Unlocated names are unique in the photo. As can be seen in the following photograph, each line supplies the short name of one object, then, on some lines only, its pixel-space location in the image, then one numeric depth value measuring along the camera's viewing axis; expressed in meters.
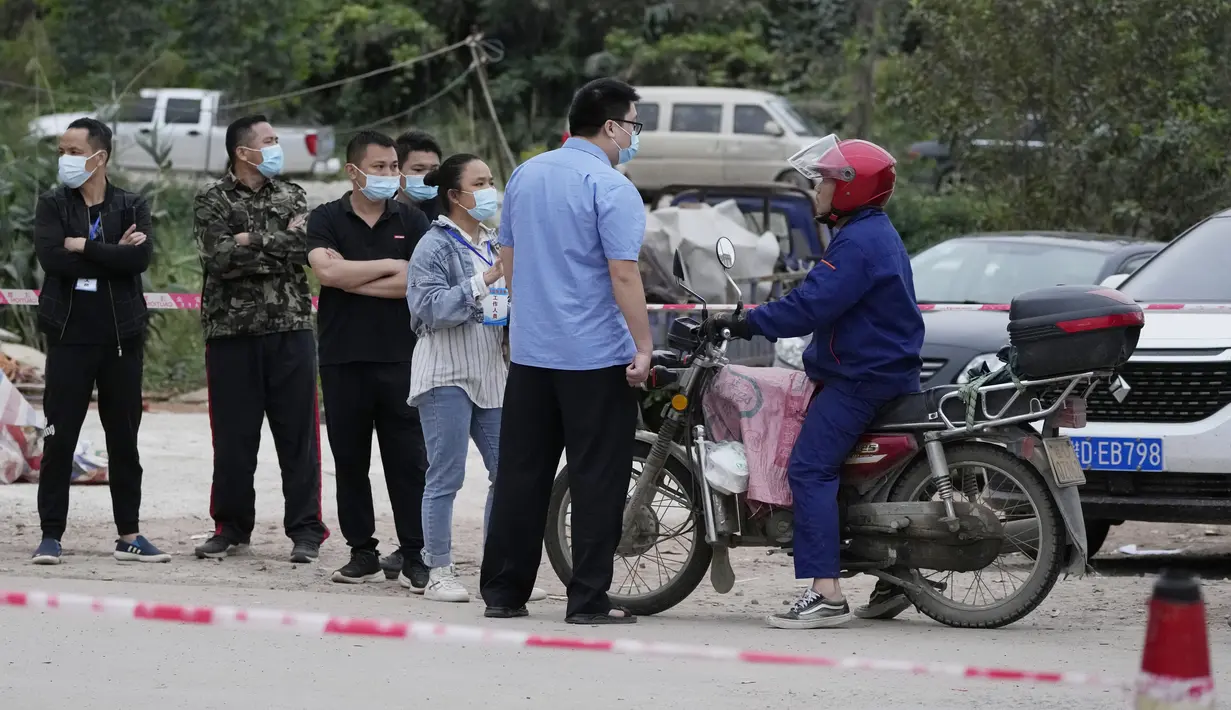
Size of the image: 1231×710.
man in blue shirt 13.23
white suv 15.76
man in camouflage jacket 16.61
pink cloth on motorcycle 13.77
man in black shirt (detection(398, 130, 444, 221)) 16.61
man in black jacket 16.25
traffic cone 6.75
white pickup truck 54.31
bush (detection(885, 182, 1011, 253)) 48.53
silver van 54.78
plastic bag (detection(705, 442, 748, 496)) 13.77
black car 23.80
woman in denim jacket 14.60
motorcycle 13.27
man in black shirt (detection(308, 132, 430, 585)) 15.60
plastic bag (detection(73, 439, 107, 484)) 20.92
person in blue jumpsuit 13.37
